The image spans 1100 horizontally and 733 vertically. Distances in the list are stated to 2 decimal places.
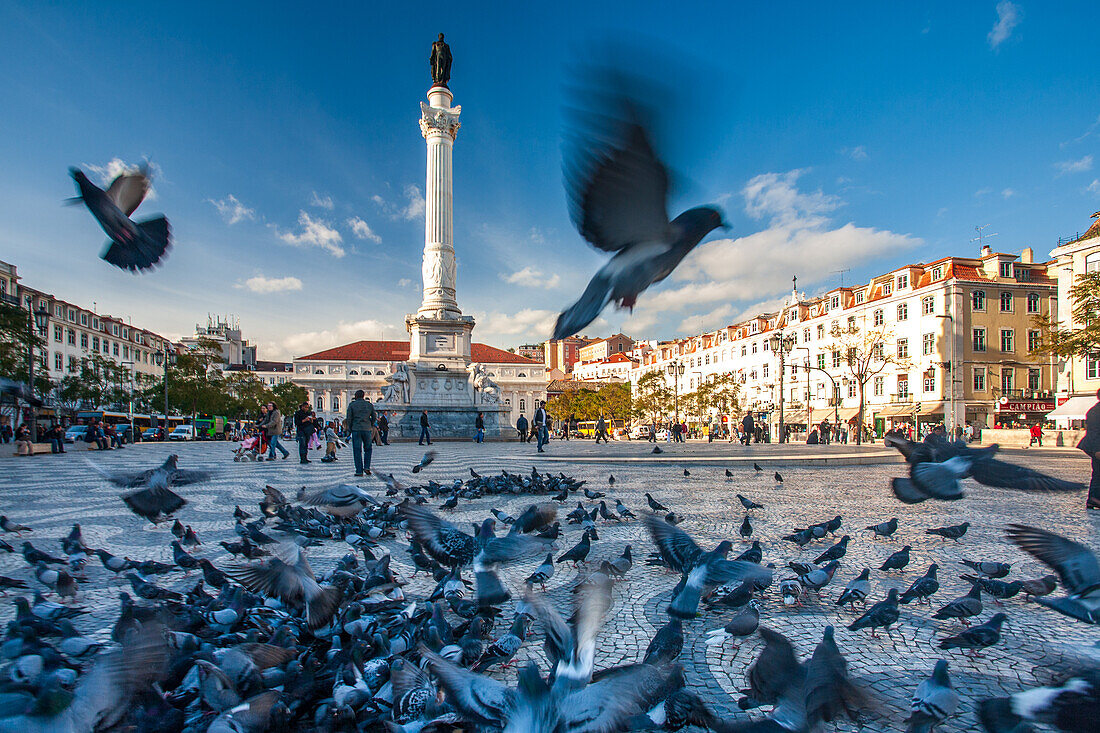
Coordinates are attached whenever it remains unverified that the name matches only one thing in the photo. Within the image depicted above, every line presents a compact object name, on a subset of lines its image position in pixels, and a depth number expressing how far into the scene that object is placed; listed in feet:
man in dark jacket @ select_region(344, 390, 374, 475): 38.81
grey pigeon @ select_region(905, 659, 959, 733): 7.02
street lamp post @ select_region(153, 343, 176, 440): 122.33
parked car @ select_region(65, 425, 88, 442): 119.57
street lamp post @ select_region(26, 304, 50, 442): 58.34
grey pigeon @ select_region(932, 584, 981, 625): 10.71
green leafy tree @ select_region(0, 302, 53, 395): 71.56
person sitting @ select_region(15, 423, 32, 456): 65.57
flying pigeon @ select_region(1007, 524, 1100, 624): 8.16
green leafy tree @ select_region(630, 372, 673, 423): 182.39
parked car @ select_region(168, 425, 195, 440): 156.35
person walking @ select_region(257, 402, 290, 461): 52.70
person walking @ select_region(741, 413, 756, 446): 98.63
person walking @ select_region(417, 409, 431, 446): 80.38
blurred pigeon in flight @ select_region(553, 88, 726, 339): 5.75
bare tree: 126.41
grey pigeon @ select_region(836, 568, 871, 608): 11.95
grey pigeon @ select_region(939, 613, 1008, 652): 9.53
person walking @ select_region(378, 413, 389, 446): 86.07
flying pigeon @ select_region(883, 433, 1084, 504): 8.85
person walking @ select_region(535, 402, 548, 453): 64.90
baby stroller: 56.54
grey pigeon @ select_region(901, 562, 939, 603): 11.63
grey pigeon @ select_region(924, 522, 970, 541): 17.48
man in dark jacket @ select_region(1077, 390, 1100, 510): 23.98
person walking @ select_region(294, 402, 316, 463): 48.55
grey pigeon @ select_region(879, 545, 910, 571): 13.96
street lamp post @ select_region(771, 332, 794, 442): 133.59
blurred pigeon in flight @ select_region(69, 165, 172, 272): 7.77
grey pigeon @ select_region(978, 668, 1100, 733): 5.69
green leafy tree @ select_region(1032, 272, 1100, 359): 63.26
